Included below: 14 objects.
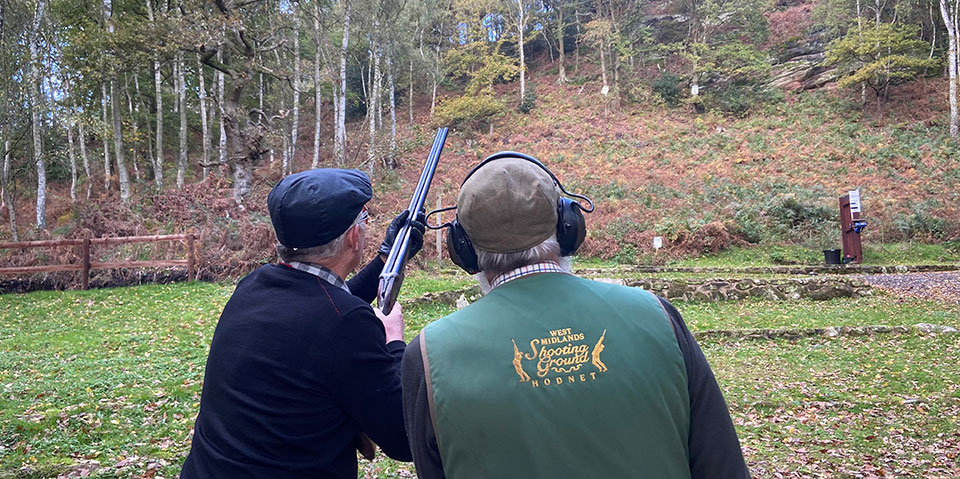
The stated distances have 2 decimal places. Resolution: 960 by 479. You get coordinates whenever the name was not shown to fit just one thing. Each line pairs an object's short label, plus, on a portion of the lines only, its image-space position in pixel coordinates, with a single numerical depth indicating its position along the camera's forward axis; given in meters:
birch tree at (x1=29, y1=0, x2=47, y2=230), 15.14
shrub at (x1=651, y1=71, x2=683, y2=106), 35.84
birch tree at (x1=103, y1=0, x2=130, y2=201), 18.79
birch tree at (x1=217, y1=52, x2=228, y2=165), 22.46
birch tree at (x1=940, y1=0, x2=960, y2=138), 23.36
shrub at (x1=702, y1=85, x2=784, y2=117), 32.75
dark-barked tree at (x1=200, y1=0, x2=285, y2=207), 16.14
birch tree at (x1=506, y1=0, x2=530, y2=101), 39.03
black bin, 15.57
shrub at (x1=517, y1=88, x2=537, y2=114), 37.97
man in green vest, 1.22
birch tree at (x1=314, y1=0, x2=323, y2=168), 23.42
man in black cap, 1.66
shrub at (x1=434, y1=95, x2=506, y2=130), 35.09
